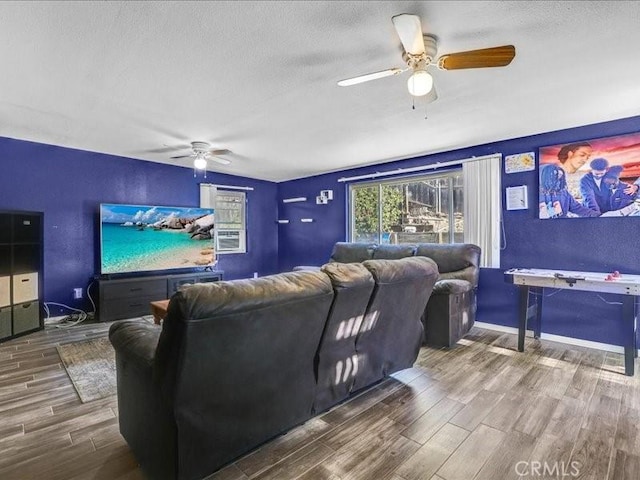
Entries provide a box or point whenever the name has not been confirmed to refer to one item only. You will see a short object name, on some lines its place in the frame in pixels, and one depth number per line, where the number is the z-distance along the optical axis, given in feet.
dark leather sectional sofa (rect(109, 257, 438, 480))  4.28
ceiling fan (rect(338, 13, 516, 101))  5.45
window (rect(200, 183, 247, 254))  19.83
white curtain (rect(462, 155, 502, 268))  12.98
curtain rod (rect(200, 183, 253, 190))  18.87
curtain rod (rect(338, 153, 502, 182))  13.43
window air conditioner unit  19.93
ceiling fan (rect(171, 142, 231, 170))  13.19
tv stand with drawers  13.69
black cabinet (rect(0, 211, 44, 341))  11.18
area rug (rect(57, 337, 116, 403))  7.84
